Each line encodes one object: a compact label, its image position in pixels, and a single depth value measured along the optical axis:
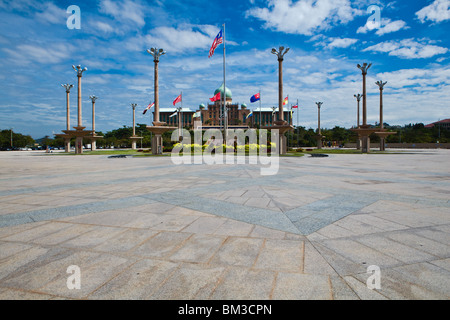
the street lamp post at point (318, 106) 50.34
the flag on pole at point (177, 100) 35.72
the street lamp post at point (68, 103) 40.56
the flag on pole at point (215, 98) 32.27
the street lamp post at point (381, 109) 39.72
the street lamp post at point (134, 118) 54.62
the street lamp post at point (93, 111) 49.19
